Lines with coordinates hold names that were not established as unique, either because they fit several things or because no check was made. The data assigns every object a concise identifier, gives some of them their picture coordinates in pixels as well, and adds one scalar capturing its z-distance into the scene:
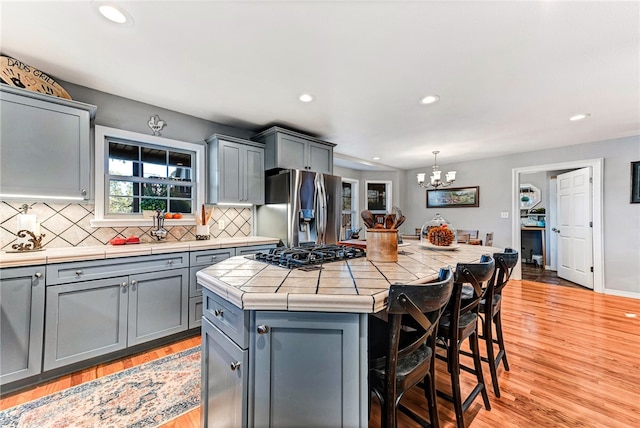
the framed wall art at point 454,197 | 5.57
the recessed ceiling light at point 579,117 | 3.04
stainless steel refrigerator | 3.21
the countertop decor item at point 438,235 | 2.23
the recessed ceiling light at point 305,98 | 2.59
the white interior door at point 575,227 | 4.26
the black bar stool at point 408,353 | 0.96
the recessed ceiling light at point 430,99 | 2.62
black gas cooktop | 1.43
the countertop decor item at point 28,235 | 1.99
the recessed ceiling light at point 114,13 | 1.48
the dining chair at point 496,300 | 1.67
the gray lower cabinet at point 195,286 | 2.51
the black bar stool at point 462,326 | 1.31
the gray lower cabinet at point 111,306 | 1.87
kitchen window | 2.53
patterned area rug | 1.53
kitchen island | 0.94
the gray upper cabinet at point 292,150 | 3.30
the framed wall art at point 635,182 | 3.84
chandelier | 4.31
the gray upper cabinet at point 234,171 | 3.06
